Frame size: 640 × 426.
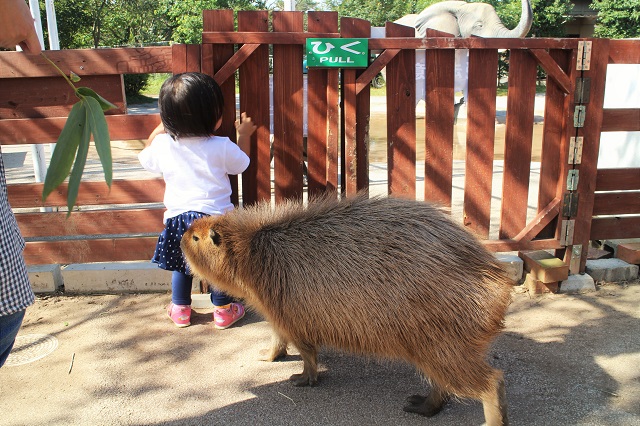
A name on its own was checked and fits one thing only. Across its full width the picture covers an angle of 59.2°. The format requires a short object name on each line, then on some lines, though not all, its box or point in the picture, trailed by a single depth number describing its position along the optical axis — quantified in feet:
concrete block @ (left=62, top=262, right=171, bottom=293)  13.75
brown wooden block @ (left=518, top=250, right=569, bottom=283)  13.32
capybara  8.53
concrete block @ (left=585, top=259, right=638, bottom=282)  14.16
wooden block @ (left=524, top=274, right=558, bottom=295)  13.60
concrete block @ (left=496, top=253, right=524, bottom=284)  14.14
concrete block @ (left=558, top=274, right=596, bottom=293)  13.74
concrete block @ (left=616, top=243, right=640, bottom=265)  14.26
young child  11.06
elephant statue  43.47
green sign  12.12
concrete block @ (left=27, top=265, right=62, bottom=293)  13.58
